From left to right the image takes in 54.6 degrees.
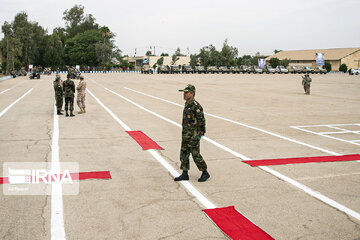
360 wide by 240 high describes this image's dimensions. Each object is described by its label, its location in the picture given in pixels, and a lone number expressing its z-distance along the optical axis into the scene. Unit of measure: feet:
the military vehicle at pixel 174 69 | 247.29
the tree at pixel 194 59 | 339.77
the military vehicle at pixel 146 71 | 244.24
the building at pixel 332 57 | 341.82
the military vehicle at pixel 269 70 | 256.62
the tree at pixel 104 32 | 349.00
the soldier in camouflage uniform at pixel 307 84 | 84.07
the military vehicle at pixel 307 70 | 253.08
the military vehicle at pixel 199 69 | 254.06
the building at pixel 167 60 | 475.72
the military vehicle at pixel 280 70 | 257.34
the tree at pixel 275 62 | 356.59
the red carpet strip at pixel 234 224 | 14.09
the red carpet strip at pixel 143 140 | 29.78
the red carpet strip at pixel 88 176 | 21.13
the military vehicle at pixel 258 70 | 255.91
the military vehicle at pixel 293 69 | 260.95
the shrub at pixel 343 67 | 313.36
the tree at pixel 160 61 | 410.52
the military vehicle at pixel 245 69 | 263.70
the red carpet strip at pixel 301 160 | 24.84
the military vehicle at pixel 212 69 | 262.26
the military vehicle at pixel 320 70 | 250.08
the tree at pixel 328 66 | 310.96
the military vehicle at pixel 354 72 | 231.91
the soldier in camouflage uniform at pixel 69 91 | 46.60
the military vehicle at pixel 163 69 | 249.96
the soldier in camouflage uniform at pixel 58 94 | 48.75
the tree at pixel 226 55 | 320.09
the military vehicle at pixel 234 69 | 265.95
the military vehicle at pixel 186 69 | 248.22
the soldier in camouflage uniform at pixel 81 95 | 49.34
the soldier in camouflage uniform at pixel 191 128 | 20.02
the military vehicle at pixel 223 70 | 264.72
